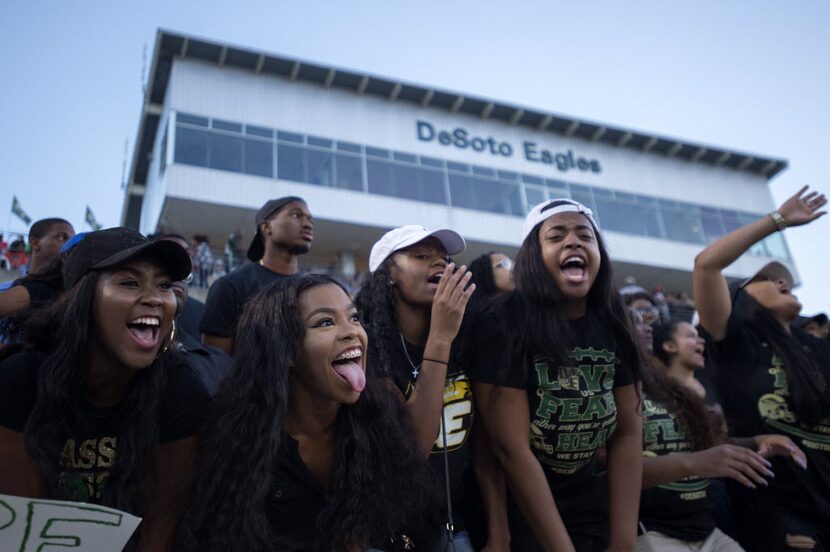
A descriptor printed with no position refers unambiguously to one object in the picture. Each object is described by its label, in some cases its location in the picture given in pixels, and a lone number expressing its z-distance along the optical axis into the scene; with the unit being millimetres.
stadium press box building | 20078
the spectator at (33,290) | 3053
